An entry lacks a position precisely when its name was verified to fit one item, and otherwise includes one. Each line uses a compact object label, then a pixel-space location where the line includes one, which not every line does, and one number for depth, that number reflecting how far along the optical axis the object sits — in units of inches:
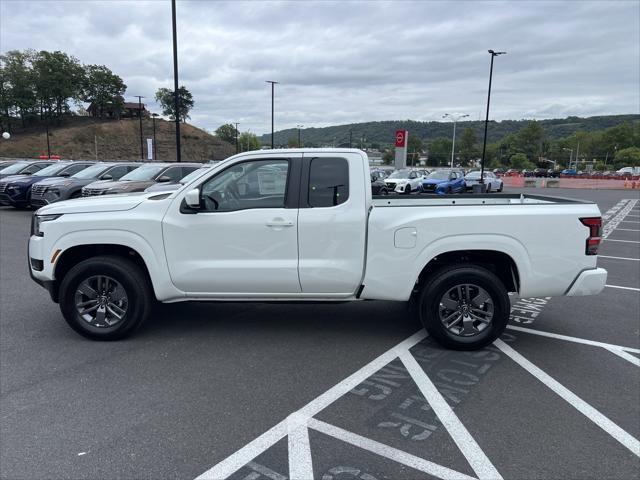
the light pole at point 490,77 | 1147.1
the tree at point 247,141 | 5000.5
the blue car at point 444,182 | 973.2
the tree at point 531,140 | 4635.8
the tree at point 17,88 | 3784.5
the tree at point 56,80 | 3932.1
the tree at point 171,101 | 4862.2
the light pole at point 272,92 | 1589.1
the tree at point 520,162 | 4322.8
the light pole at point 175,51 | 644.1
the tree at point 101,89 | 4377.5
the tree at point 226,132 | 5910.4
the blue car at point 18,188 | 598.2
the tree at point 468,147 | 4985.2
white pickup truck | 171.0
